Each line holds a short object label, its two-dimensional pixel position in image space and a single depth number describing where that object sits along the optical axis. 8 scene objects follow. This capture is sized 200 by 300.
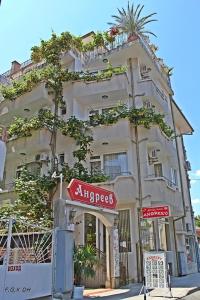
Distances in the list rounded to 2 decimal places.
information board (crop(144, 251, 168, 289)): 11.70
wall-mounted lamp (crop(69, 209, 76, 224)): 11.98
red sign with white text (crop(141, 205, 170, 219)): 12.19
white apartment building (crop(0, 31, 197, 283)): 17.33
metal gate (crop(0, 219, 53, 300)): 8.79
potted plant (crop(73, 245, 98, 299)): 12.18
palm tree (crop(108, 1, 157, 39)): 22.98
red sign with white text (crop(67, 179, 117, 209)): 11.84
